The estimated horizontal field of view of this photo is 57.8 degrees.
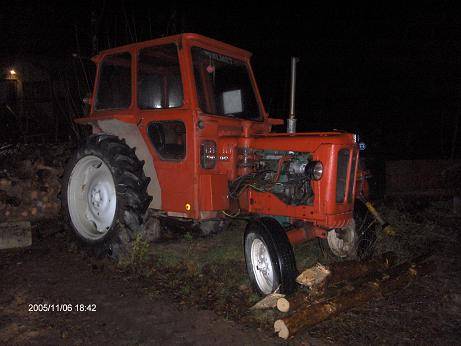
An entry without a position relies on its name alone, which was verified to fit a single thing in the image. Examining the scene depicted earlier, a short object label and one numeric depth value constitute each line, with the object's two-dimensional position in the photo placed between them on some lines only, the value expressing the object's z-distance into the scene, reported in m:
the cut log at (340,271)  3.69
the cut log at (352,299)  3.18
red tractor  4.13
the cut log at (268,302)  3.64
